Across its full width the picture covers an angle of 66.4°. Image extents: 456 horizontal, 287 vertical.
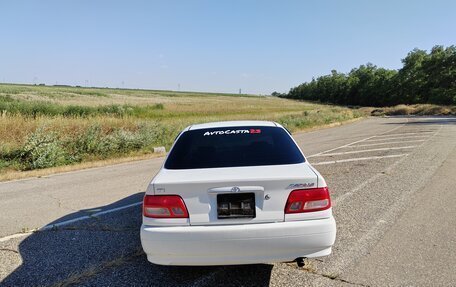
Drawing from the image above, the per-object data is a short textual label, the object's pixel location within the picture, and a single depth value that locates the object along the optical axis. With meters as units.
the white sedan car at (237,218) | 2.94
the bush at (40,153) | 11.05
